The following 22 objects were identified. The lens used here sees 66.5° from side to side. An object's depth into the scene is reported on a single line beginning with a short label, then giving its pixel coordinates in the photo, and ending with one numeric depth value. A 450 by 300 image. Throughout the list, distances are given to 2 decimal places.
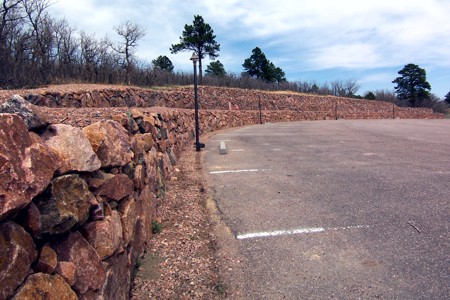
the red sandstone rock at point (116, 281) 2.46
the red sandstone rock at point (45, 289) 1.79
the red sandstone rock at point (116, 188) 2.92
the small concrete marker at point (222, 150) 10.75
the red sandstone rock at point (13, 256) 1.66
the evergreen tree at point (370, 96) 54.19
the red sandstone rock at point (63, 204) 2.05
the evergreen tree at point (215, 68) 48.64
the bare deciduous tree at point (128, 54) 18.73
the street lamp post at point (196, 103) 11.28
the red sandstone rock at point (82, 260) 2.22
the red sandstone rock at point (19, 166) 1.72
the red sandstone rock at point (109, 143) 2.98
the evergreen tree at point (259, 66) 50.19
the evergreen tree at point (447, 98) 65.53
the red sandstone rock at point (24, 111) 2.21
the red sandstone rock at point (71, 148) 2.31
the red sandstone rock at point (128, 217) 3.24
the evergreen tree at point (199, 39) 34.38
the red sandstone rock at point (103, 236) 2.57
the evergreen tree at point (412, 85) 58.69
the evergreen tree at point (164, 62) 41.22
